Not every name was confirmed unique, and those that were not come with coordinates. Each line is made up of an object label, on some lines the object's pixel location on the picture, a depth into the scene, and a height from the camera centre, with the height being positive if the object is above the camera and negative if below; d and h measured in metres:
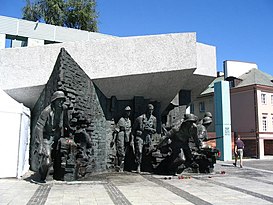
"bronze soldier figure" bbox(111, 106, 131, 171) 12.43 -0.13
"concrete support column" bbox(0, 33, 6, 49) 21.16 +6.54
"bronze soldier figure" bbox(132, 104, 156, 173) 12.01 +0.13
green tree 29.72 +12.11
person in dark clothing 16.19 -0.54
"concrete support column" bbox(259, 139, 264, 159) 27.17 -1.02
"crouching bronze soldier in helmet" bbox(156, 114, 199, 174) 10.31 -0.23
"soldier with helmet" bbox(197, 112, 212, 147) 11.67 +0.33
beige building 28.20 +2.61
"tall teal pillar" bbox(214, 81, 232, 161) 22.92 +1.36
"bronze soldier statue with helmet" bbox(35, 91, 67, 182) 8.34 +0.12
